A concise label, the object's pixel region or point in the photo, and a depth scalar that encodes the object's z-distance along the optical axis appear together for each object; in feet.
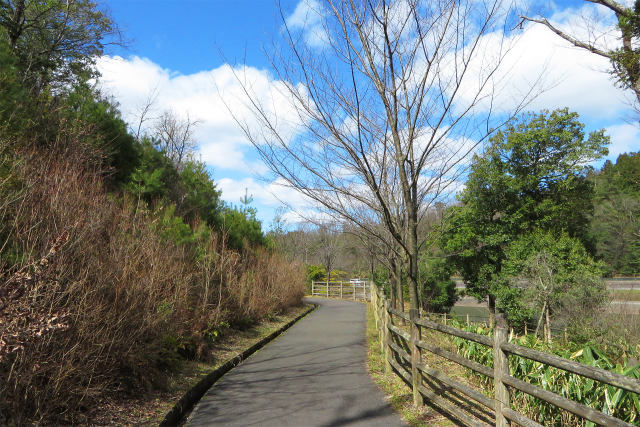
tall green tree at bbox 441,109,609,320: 87.34
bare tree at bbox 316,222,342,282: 152.96
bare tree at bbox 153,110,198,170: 105.19
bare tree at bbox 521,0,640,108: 31.53
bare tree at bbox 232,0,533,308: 18.92
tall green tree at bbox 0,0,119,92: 49.73
